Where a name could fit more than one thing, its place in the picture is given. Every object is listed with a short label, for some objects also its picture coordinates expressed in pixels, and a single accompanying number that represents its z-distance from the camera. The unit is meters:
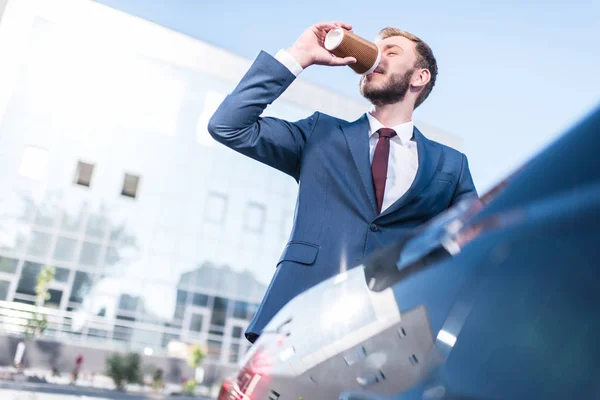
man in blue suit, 1.22
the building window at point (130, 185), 16.31
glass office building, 15.54
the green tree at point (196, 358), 13.83
